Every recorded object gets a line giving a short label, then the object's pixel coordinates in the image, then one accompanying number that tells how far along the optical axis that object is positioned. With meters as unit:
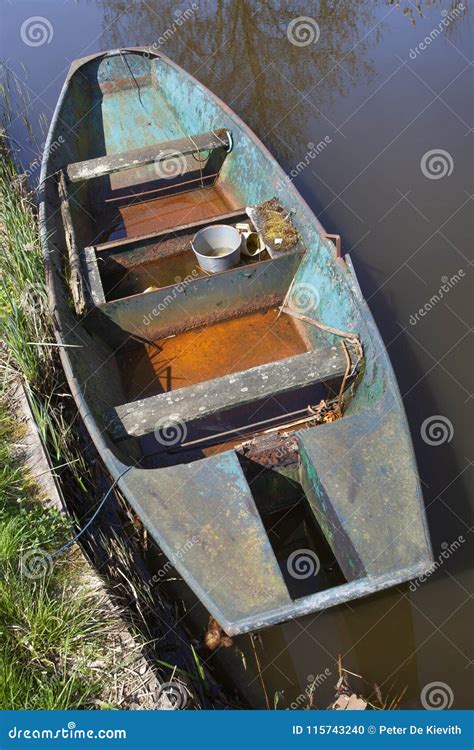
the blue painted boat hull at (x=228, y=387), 2.44
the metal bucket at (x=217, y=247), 4.10
